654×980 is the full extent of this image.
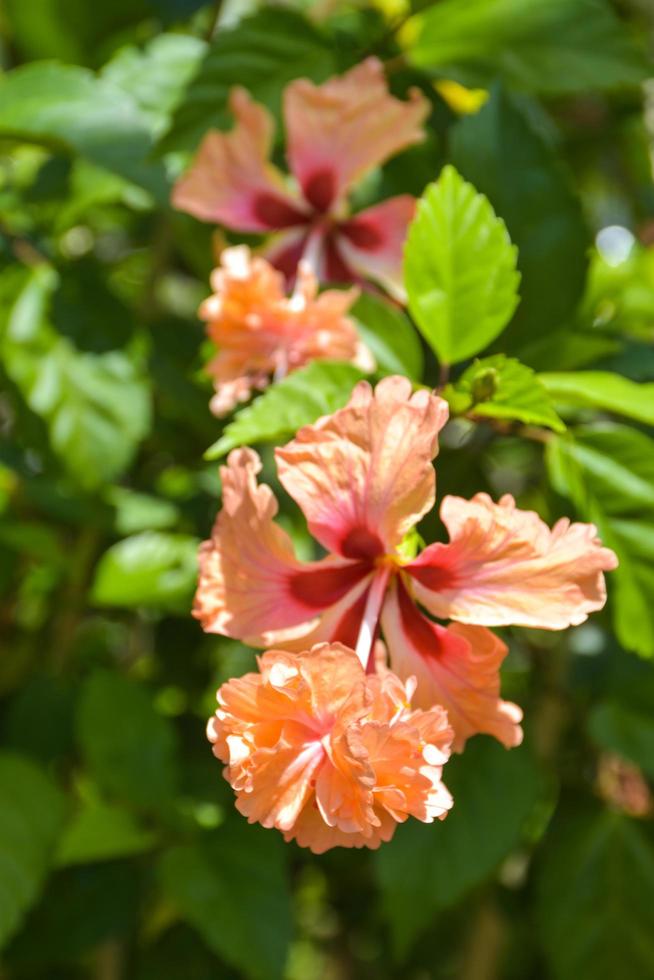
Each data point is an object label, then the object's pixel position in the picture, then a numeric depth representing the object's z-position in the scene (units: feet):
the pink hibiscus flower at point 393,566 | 2.51
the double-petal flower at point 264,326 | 2.79
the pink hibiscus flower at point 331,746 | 2.44
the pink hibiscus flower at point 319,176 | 2.93
